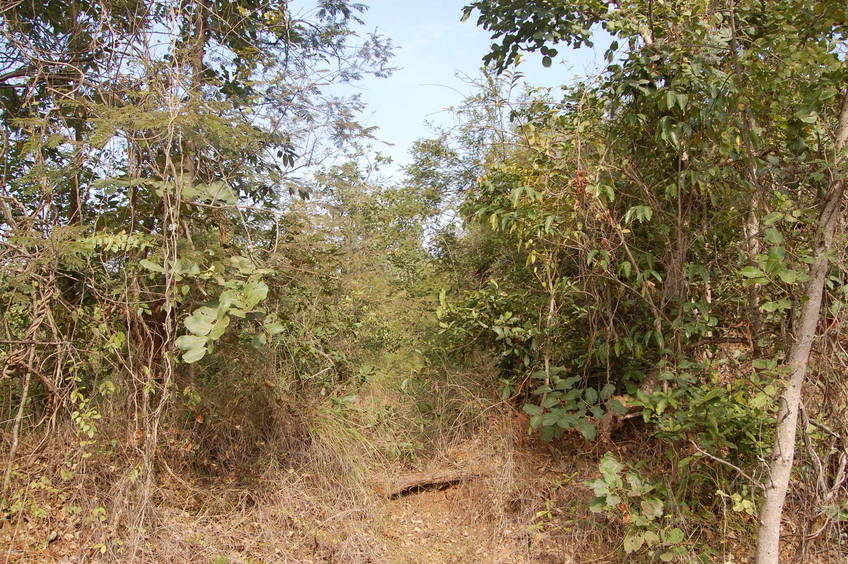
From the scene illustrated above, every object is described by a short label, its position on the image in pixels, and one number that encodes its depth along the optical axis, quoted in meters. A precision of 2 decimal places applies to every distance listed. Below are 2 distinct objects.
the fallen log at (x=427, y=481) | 4.09
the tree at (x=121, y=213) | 2.92
